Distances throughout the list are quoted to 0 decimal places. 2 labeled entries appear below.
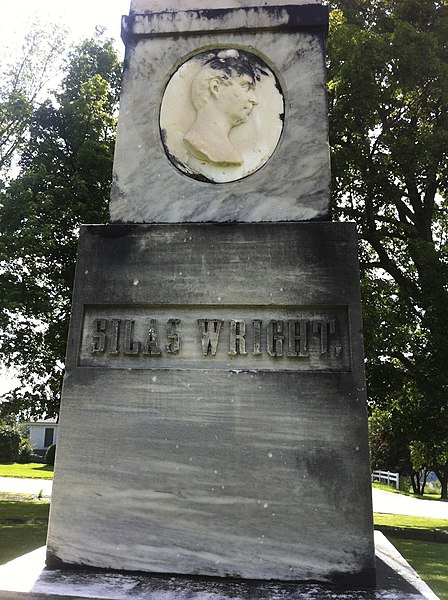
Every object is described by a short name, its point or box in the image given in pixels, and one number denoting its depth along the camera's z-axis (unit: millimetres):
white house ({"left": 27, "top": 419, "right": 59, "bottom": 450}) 58812
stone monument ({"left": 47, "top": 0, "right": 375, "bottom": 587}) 2748
